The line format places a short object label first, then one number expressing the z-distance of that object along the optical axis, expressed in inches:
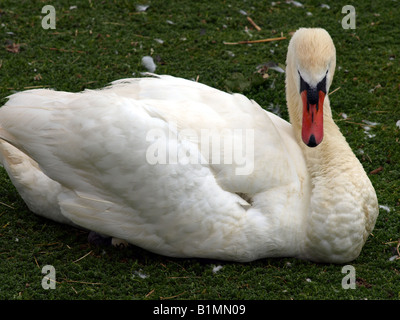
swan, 170.4
